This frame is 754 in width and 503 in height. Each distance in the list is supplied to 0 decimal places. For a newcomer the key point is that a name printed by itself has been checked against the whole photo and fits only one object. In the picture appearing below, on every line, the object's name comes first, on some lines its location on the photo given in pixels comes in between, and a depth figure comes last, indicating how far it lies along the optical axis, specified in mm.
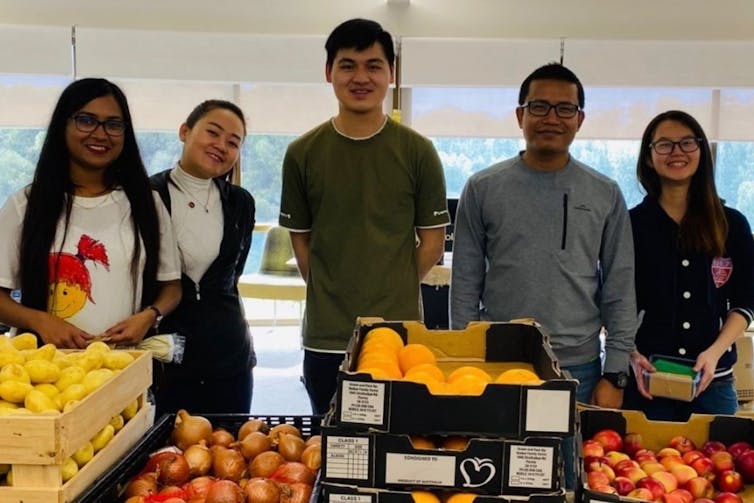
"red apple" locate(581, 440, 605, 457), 1339
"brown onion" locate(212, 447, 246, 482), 1271
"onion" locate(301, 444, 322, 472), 1277
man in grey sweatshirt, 1767
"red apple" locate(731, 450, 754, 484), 1354
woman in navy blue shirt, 1866
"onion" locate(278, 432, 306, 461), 1333
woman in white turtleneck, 1863
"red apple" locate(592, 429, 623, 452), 1398
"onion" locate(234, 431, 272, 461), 1338
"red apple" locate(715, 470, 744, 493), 1329
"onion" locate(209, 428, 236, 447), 1383
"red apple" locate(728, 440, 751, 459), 1397
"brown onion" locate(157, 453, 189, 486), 1228
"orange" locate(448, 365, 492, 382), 1086
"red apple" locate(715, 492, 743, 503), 1244
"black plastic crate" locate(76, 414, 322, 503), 1119
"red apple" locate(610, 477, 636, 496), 1228
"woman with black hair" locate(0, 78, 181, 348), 1607
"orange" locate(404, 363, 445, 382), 1095
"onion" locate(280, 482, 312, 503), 1163
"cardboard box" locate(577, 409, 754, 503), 1451
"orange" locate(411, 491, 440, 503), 987
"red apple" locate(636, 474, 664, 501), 1221
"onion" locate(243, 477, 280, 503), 1162
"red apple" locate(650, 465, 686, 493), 1262
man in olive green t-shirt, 1816
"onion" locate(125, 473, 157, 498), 1171
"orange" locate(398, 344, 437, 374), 1175
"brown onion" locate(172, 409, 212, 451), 1372
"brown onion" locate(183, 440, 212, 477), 1272
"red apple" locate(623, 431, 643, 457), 1427
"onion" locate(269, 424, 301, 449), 1377
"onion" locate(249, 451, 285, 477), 1271
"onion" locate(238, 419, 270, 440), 1414
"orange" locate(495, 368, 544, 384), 1000
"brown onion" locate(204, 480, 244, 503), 1138
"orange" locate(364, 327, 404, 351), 1243
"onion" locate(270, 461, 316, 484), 1226
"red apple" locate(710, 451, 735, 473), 1352
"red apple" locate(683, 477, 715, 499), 1284
